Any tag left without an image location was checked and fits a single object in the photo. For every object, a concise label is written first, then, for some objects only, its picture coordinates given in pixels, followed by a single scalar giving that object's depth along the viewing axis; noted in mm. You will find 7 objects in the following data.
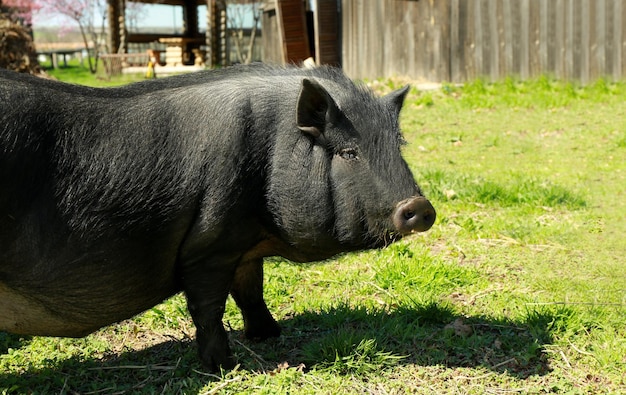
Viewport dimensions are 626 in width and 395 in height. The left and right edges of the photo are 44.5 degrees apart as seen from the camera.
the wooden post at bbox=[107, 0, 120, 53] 29016
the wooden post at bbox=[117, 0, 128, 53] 28391
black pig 3385
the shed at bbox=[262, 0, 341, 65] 17781
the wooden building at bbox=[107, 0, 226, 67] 27156
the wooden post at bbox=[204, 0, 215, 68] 27047
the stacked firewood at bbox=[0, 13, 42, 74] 17219
